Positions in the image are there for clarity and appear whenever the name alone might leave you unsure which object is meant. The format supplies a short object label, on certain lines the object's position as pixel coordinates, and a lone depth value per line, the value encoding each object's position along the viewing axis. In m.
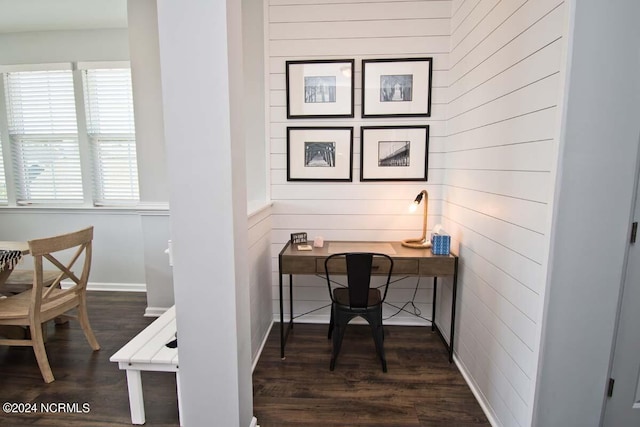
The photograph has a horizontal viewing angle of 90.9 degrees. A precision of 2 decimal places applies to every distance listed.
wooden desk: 2.25
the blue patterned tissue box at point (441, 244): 2.30
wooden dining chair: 1.97
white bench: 1.64
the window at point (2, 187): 3.63
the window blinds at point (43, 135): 3.48
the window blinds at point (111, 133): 3.40
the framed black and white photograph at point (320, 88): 2.57
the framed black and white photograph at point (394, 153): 2.60
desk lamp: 2.46
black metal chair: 2.02
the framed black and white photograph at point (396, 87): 2.53
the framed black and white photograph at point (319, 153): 2.63
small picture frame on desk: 2.59
